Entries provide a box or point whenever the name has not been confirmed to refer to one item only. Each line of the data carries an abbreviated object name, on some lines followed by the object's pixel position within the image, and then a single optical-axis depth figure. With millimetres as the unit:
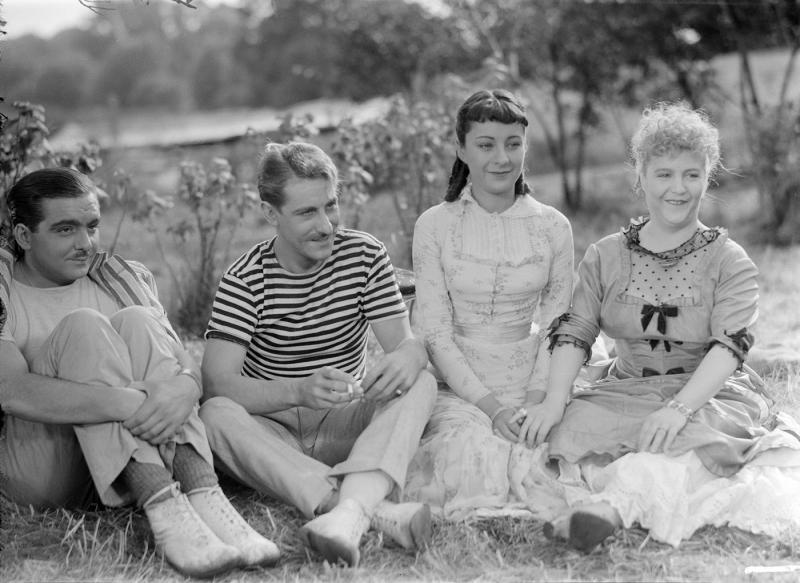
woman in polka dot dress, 2494
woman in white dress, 2889
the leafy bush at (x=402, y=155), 4719
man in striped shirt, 2521
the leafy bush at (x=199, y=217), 4531
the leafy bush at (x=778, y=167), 6520
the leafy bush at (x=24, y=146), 3934
